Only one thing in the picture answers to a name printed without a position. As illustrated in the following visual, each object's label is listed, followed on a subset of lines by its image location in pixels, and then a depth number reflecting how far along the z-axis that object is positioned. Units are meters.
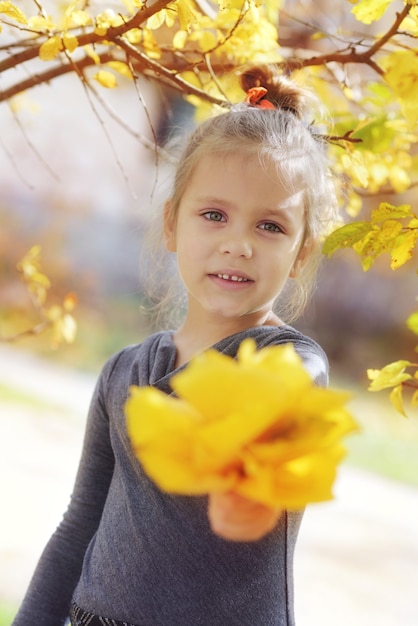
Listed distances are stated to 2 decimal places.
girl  1.17
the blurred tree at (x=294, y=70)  1.16
